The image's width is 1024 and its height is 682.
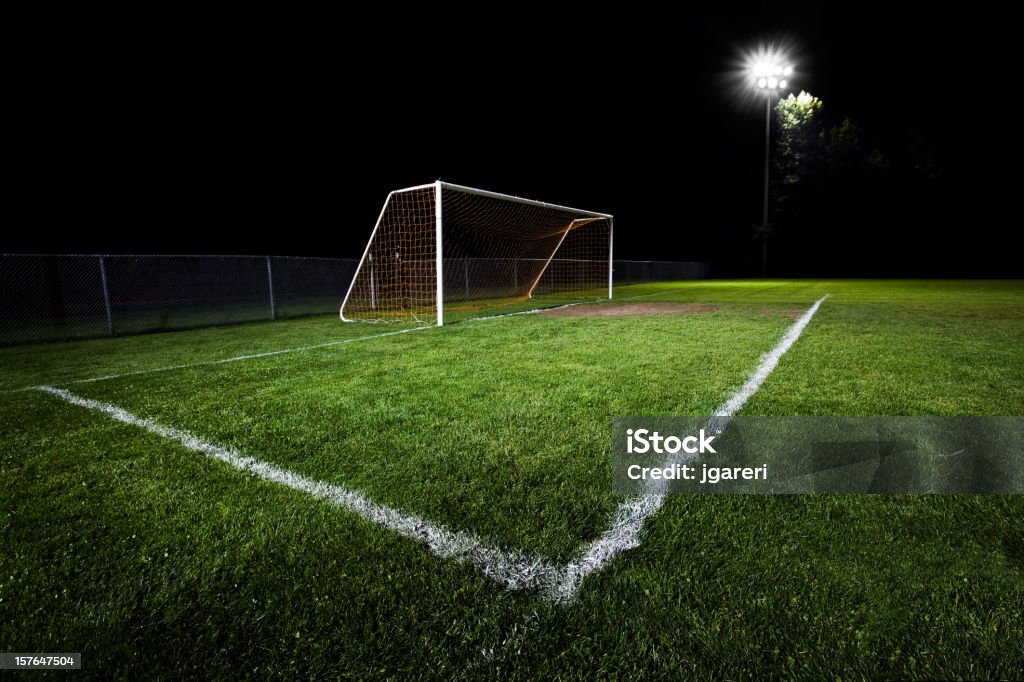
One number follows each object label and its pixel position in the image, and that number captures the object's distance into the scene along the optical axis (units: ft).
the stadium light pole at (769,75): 90.94
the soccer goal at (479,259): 36.68
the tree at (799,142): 116.37
